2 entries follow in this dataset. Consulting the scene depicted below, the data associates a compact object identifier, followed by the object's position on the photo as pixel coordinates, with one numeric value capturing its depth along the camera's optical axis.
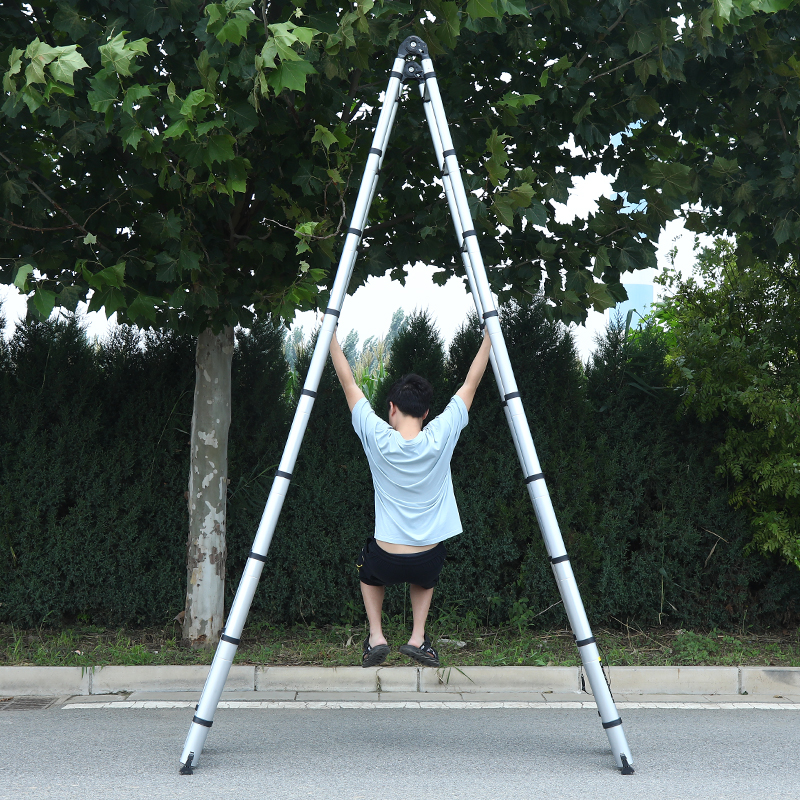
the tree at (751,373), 6.58
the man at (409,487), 4.31
